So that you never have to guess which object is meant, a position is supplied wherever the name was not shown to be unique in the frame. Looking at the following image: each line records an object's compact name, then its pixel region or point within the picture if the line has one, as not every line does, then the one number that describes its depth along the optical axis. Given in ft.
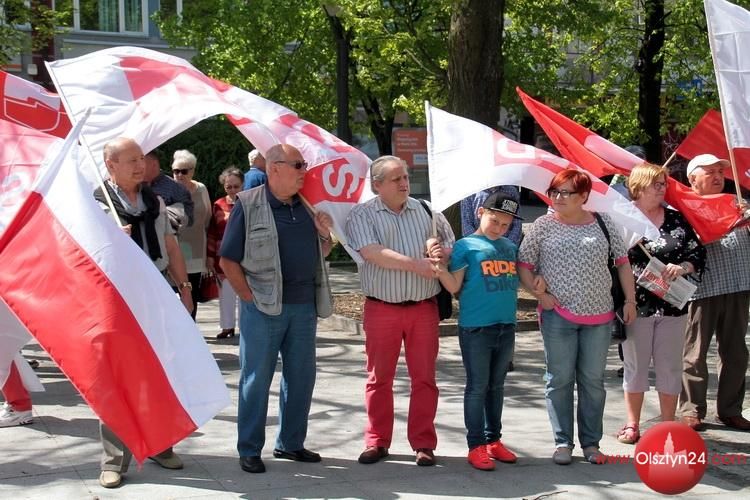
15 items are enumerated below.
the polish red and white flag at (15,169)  20.62
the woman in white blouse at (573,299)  20.51
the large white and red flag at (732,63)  21.24
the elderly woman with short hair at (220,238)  34.17
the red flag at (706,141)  24.77
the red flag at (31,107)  23.38
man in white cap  24.12
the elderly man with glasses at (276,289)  19.83
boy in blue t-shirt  20.34
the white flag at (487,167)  20.61
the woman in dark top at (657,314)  22.35
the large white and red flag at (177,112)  20.40
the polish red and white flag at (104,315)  16.24
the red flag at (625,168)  22.82
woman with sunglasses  32.08
